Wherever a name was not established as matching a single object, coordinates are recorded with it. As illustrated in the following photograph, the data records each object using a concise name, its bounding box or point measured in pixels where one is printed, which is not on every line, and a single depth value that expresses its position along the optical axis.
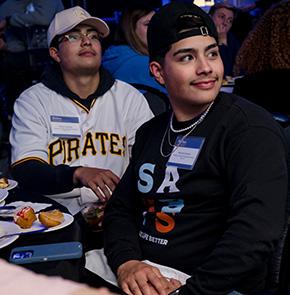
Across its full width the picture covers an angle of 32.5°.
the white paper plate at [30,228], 1.53
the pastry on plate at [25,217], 1.56
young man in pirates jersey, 2.40
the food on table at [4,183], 2.05
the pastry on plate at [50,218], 1.57
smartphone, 1.27
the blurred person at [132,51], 3.22
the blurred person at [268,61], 2.57
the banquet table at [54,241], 1.24
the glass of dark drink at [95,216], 1.94
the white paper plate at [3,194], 1.87
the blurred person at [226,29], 5.98
